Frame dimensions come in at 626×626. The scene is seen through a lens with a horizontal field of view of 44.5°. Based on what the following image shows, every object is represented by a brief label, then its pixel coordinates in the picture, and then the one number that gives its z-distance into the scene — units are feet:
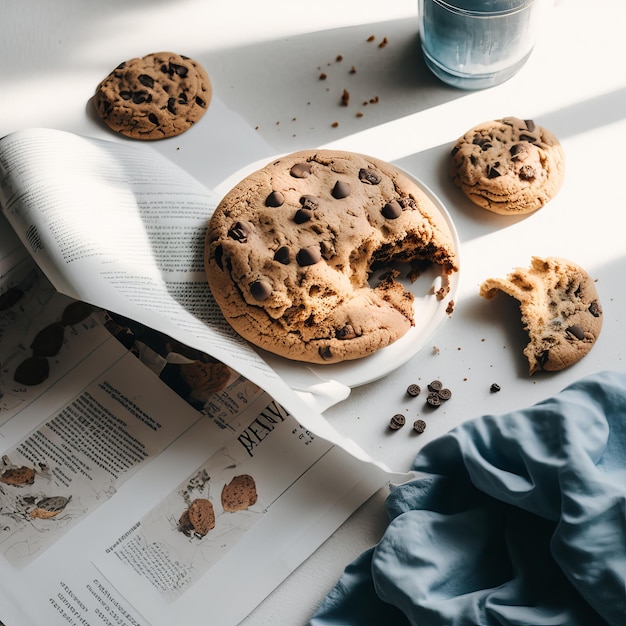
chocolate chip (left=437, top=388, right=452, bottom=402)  3.39
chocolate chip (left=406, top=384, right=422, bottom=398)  3.40
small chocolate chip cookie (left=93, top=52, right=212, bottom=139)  3.92
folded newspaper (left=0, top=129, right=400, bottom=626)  3.19
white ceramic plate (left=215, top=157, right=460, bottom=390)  3.31
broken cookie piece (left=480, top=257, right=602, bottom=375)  3.36
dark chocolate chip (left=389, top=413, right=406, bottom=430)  3.35
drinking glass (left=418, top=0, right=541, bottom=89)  3.48
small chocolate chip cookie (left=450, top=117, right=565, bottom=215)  3.58
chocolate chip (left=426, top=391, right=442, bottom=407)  3.38
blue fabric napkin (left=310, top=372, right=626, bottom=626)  2.80
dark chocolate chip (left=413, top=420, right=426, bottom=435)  3.34
